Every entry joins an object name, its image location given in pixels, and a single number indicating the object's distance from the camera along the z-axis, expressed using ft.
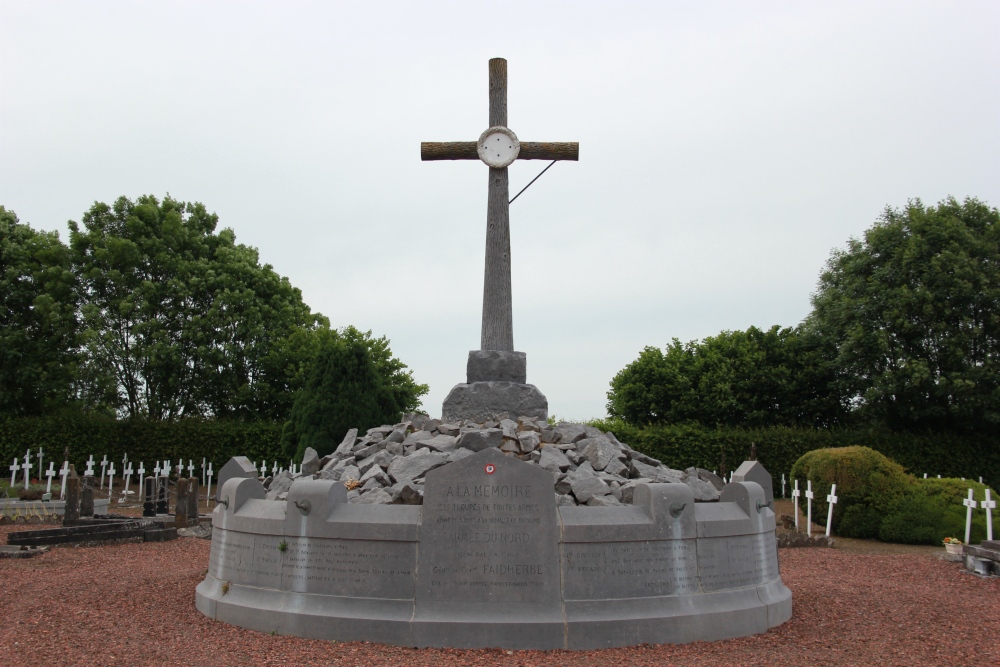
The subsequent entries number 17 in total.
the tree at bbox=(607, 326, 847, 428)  89.45
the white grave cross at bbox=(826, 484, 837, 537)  48.96
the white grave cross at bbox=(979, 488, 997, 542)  43.50
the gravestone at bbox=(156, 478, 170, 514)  56.95
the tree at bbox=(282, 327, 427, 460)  59.06
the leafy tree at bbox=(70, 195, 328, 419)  87.35
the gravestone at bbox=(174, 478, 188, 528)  50.93
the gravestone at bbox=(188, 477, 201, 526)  53.67
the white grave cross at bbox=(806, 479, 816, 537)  49.50
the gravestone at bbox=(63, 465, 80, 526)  48.55
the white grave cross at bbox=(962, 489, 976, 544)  45.83
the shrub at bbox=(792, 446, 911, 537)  50.37
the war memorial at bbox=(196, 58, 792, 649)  21.74
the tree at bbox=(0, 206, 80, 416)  84.58
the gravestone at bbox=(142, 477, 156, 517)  54.95
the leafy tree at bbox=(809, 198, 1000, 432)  71.72
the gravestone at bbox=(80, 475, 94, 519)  51.31
